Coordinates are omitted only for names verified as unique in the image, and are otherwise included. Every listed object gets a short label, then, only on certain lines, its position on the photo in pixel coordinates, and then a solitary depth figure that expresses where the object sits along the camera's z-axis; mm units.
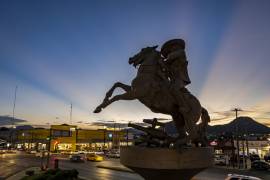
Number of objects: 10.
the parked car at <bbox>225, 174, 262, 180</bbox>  12607
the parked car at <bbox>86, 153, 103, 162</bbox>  36411
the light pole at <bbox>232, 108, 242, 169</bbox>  32121
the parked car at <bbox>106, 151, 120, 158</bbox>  45665
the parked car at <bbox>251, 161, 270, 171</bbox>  27283
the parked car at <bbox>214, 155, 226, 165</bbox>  32817
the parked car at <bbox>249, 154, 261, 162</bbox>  38702
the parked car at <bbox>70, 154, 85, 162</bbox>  34356
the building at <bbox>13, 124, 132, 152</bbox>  61452
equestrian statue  6131
